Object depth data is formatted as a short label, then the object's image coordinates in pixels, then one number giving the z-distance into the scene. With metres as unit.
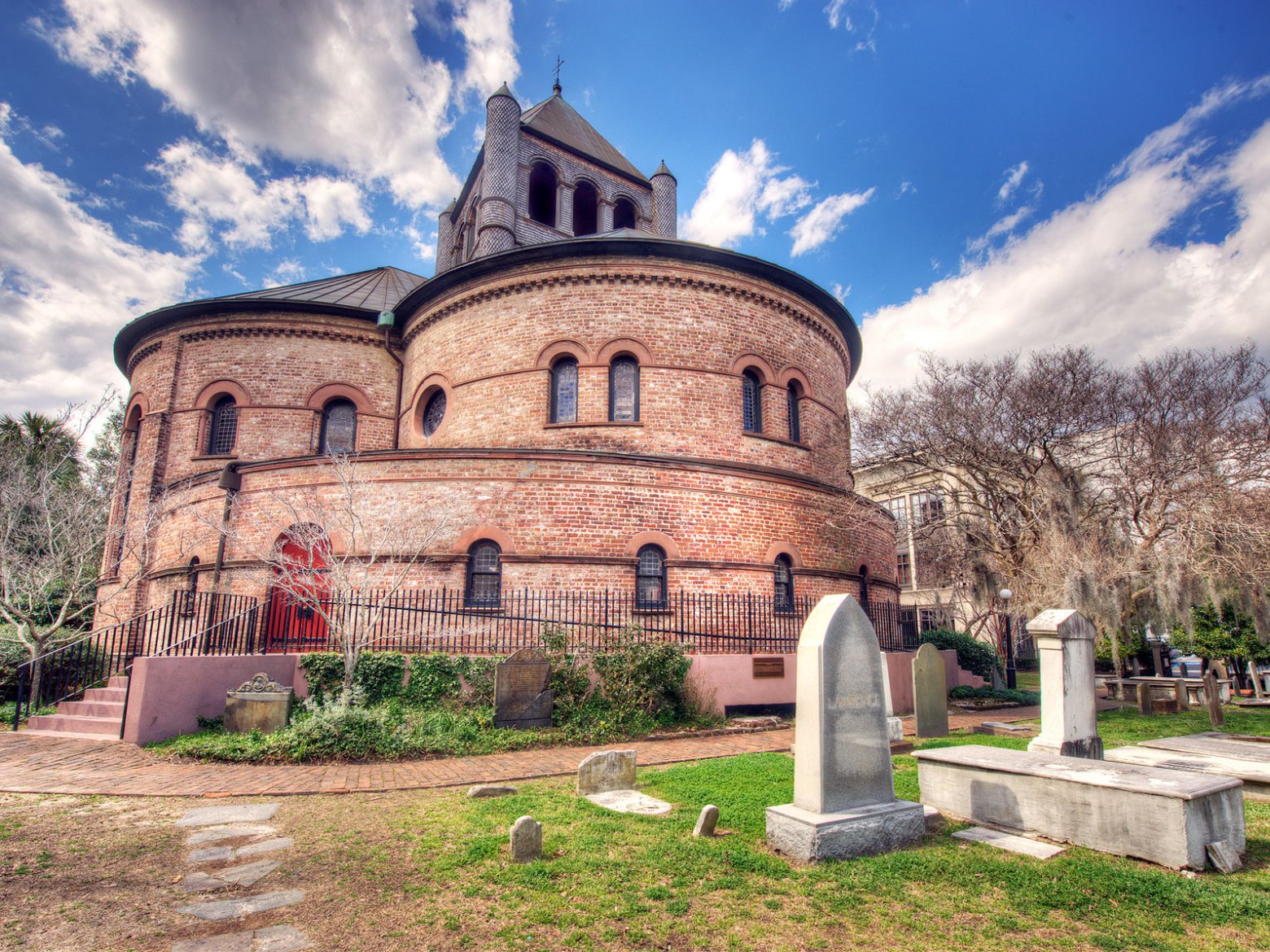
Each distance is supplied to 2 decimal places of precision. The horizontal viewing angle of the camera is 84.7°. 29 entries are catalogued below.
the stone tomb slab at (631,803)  6.47
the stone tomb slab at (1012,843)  5.23
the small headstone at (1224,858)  4.84
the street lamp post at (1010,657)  18.62
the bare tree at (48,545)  12.88
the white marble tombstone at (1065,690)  7.69
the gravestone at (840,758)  5.10
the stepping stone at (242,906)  4.18
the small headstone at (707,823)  5.60
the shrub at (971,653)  18.75
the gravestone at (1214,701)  11.34
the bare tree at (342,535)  12.23
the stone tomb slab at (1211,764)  6.66
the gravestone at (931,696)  10.65
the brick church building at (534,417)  13.55
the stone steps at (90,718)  10.28
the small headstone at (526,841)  4.96
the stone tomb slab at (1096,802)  4.91
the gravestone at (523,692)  10.38
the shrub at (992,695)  15.93
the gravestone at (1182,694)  14.31
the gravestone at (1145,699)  13.64
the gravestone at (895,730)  9.75
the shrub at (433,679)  10.87
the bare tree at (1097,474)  12.23
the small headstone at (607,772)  7.10
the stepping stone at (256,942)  3.74
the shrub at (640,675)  10.99
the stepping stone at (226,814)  6.13
